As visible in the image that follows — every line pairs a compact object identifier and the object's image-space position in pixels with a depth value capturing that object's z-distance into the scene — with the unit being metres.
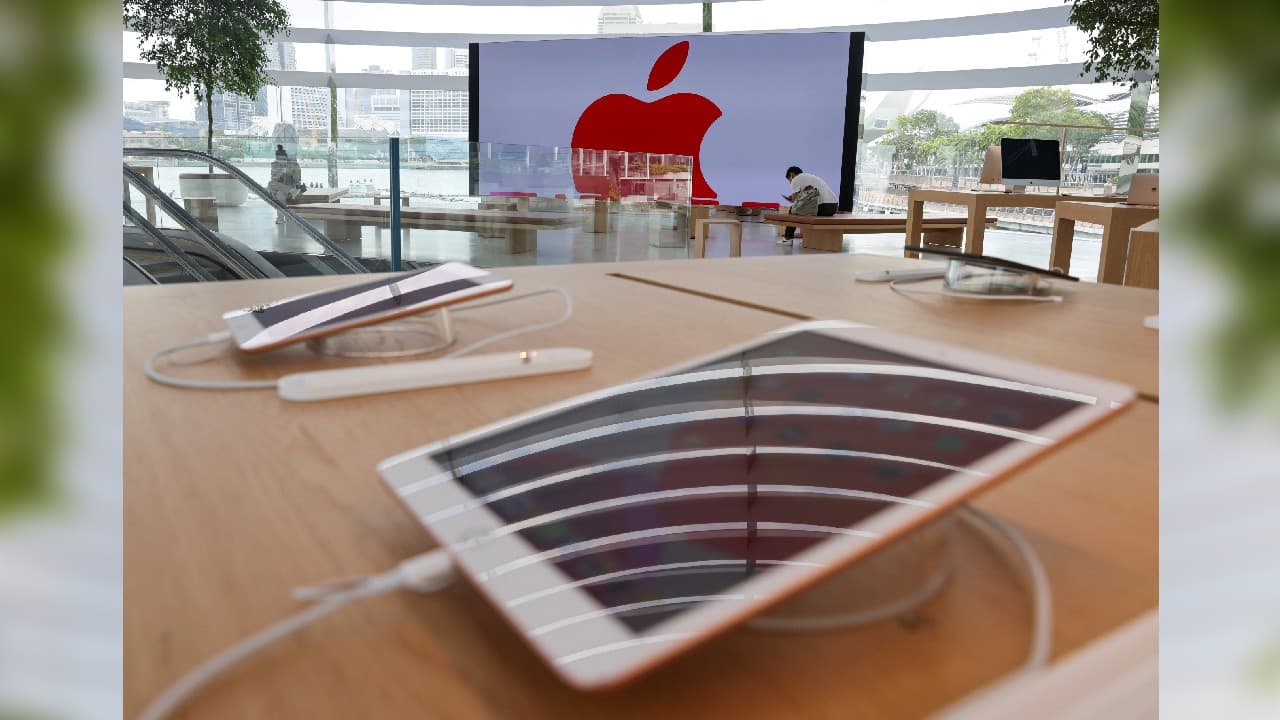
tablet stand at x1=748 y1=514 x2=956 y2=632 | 0.27
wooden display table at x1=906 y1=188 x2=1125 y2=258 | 4.62
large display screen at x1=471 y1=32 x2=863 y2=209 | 8.27
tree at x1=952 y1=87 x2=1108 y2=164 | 9.89
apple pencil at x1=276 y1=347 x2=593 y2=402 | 0.54
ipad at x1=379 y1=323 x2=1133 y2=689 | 0.23
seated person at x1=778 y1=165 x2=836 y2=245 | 6.22
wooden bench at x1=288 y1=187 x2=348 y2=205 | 3.29
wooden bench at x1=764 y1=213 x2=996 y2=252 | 5.60
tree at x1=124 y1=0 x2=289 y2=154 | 7.47
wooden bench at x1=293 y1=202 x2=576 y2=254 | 3.32
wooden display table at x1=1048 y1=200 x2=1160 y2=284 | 3.28
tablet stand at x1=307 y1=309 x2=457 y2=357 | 0.69
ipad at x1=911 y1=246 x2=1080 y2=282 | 0.92
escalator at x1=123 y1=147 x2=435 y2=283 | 2.91
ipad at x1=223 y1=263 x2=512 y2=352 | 0.62
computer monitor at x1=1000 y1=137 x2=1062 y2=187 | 5.18
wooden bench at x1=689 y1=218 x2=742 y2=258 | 5.67
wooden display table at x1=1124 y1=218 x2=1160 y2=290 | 2.03
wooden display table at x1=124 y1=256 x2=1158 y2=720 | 0.24
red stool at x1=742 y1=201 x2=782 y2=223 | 8.36
